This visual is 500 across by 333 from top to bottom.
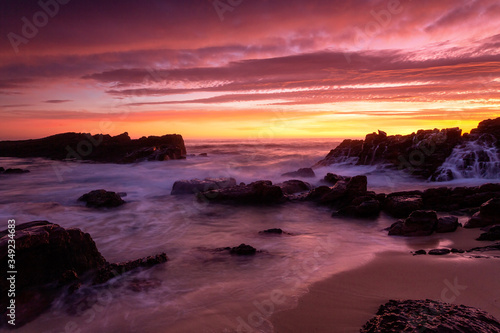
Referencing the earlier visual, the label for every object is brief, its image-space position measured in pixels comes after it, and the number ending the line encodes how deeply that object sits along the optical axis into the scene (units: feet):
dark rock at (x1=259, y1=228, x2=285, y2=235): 29.55
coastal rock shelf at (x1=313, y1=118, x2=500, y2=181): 57.06
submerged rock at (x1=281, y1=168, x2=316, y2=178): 67.10
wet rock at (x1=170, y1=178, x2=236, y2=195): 51.19
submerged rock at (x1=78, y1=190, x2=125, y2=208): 41.19
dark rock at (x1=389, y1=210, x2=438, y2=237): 26.40
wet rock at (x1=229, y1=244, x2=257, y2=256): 23.36
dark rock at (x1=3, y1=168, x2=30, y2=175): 73.26
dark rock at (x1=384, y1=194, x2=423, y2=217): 34.50
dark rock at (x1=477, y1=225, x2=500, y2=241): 23.03
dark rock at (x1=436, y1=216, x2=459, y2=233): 26.55
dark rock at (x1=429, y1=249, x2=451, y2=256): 19.99
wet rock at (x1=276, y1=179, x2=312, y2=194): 50.51
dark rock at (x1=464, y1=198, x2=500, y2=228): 27.27
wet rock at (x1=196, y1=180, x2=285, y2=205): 43.60
